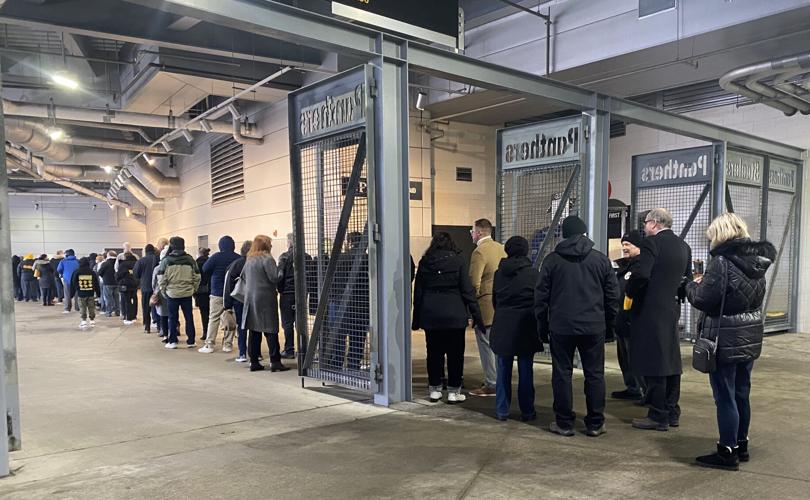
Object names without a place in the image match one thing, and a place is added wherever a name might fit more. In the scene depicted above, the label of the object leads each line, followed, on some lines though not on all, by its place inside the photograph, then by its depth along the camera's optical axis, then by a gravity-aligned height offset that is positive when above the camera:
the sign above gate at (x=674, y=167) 8.66 +0.80
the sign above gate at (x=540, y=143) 6.89 +0.96
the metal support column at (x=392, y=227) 5.03 -0.04
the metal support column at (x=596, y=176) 6.77 +0.52
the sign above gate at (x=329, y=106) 5.18 +1.12
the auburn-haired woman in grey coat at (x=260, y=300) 6.61 -0.87
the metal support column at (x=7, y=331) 3.54 -0.64
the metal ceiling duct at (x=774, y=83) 7.10 +1.82
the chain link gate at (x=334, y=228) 5.23 -0.04
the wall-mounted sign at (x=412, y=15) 4.63 +1.74
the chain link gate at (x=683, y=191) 8.72 +0.44
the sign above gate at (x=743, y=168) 8.74 +0.78
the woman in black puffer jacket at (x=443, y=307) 5.08 -0.75
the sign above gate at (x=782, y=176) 9.49 +0.69
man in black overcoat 4.38 -0.77
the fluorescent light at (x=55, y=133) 13.09 +2.16
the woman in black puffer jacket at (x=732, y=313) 3.46 -0.58
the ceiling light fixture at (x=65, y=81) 8.93 +2.28
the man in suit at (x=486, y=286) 5.64 -0.63
